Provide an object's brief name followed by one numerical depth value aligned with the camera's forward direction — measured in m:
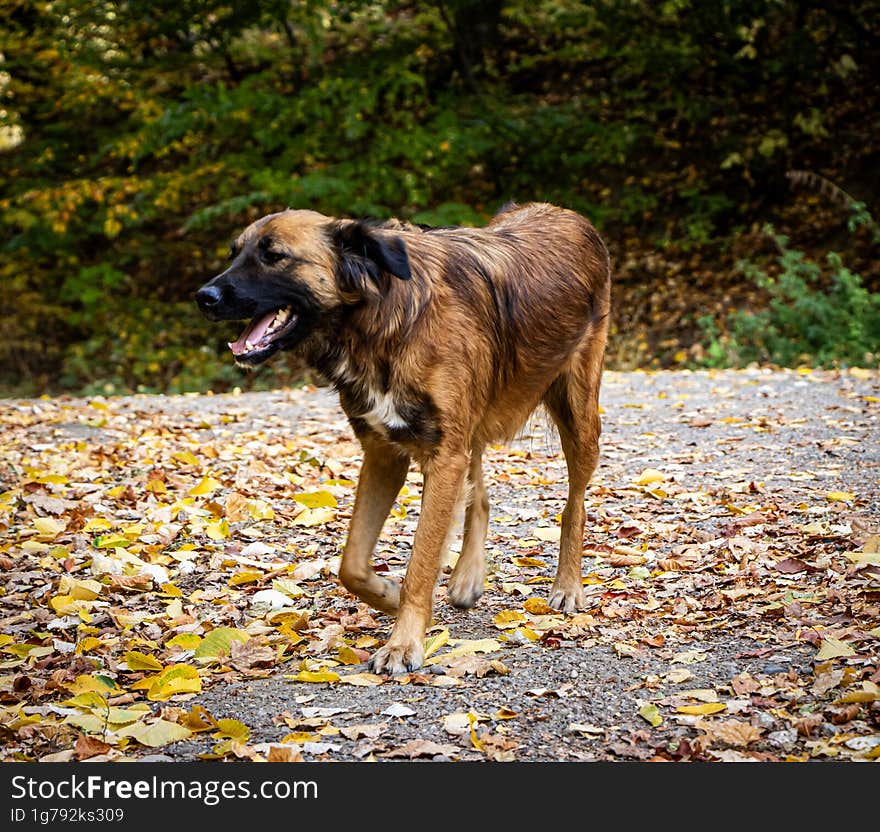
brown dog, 4.16
